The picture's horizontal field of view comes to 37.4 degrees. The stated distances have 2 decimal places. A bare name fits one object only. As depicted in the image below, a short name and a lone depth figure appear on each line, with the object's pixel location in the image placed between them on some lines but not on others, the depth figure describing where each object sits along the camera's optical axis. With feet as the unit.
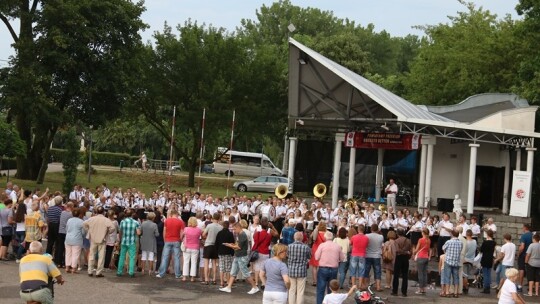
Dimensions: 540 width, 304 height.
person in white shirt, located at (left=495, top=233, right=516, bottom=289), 61.98
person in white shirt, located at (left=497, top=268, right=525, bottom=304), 39.99
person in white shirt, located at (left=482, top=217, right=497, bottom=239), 76.31
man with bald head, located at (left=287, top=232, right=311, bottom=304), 47.42
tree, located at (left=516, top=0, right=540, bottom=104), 109.90
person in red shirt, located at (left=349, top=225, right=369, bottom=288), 58.23
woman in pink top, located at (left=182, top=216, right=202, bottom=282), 58.29
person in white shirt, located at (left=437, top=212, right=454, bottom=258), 76.92
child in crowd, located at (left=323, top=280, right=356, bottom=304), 39.70
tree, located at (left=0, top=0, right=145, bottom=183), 120.26
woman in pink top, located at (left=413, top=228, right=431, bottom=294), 58.90
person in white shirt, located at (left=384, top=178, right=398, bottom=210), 106.32
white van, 202.59
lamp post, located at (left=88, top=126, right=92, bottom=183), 142.51
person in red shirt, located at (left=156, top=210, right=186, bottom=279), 59.26
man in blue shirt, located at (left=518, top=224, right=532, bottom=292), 65.72
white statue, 97.30
